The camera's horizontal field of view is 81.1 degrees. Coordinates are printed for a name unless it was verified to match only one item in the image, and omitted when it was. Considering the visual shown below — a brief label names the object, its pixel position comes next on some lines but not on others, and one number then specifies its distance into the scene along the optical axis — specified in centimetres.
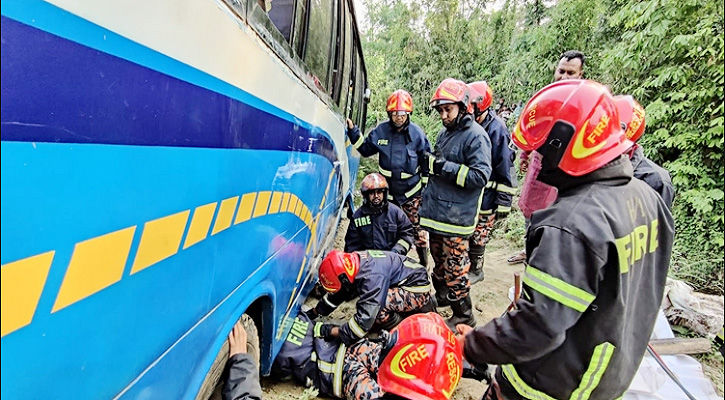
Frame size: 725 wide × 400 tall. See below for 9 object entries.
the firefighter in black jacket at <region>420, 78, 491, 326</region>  302
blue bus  57
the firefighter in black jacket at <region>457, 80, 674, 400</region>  123
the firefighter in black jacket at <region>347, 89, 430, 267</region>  435
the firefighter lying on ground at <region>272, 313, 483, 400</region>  213
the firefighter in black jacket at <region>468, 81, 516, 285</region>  400
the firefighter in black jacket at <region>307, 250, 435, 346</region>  282
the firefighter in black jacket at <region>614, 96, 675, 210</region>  256
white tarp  254
